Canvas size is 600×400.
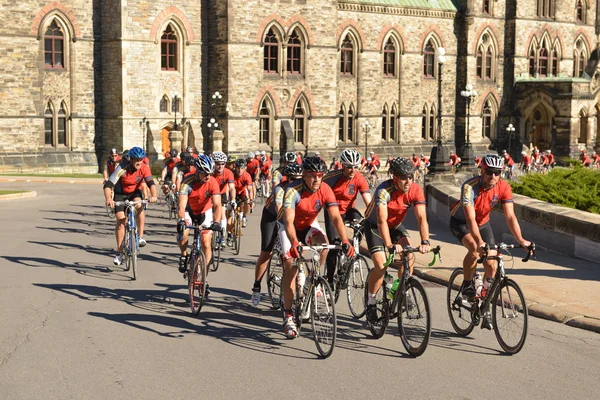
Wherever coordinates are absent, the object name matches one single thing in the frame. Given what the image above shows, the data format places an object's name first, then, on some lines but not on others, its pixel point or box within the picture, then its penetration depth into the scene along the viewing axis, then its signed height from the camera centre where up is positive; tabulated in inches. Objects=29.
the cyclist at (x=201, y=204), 495.2 -40.2
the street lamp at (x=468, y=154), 1697.3 -48.5
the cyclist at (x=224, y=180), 659.4 -36.2
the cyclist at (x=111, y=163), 914.1 -36.7
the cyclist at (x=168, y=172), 948.0 -45.1
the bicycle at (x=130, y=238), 586.9 -67.5
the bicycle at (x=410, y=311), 379.9 -72.5
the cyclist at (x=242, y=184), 765.9 -45.0
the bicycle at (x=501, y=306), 387.5 -72.5
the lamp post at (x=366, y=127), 2125.2 -1.7
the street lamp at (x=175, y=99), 1812.3 +48.3
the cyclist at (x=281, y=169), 642.8 -29.9
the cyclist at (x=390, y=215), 414.9 -37.5
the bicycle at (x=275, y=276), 482.6 -73.6
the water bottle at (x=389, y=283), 414.0 -66.0
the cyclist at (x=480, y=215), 409.7 -37.3
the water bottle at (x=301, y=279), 403.9 -62.1
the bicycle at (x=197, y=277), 466.6 -71.9
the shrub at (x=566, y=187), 726.5 -47.4
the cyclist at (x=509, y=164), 1889.1 -74.0
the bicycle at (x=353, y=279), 473.1 -74.3
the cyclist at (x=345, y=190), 487.8 -33.1
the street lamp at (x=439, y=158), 1330.0 -43.4
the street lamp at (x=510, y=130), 2325.5 -9.5
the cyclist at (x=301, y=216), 405.7 -37.5
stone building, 1733.5 +94.9
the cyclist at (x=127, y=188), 612.7 -39.1
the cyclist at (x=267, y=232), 472.4 -50.8
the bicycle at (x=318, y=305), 381.7 -70.9
